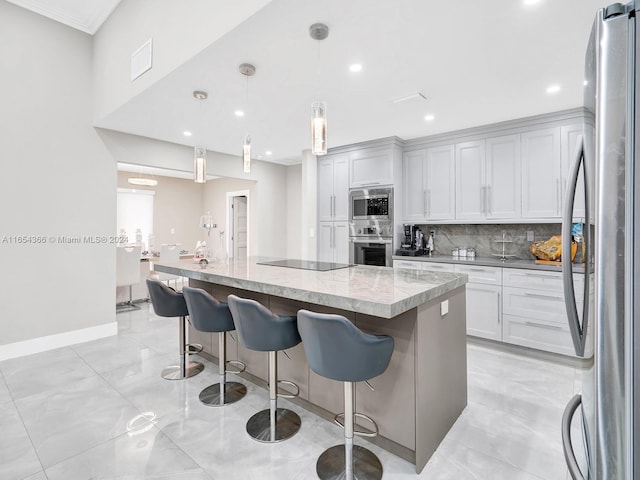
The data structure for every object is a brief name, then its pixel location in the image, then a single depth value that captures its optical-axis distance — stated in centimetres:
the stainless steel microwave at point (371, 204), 452
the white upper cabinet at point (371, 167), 452
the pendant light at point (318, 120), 203
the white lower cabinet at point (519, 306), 319
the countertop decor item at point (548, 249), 343
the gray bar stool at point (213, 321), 233
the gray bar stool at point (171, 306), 270
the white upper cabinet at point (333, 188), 504
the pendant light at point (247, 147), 257
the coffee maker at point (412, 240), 451
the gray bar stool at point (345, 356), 154
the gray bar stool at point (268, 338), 189
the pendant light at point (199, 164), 276
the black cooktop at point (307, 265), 263
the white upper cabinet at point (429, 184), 420
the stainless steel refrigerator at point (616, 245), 70
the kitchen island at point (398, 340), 175
